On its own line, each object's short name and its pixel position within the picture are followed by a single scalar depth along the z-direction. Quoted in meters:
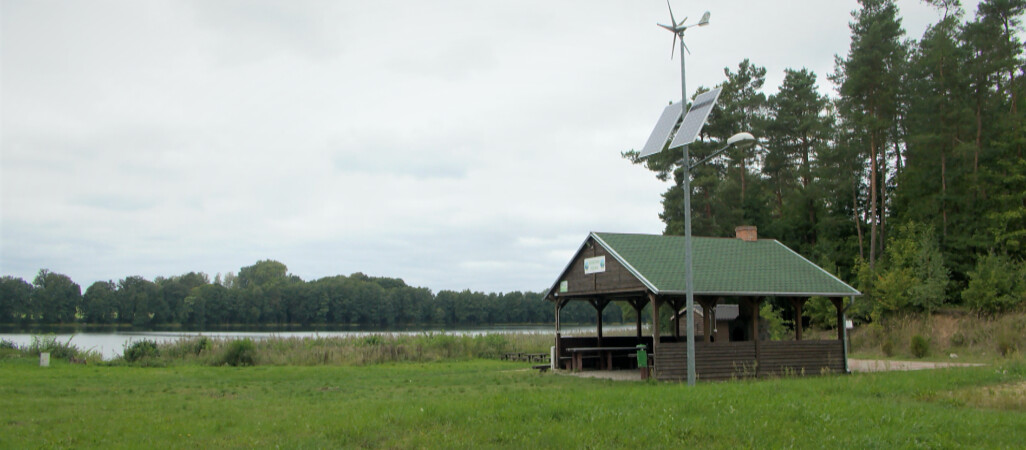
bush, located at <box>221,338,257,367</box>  25.96
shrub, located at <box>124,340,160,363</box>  25.80
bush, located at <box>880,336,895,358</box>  25.50
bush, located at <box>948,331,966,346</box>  25.80
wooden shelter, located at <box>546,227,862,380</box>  17.38
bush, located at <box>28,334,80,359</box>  26.33
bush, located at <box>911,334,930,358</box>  23.66
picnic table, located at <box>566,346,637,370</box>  21.08
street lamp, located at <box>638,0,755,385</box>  14.09
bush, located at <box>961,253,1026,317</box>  27.39
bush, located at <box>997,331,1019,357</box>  21.58
